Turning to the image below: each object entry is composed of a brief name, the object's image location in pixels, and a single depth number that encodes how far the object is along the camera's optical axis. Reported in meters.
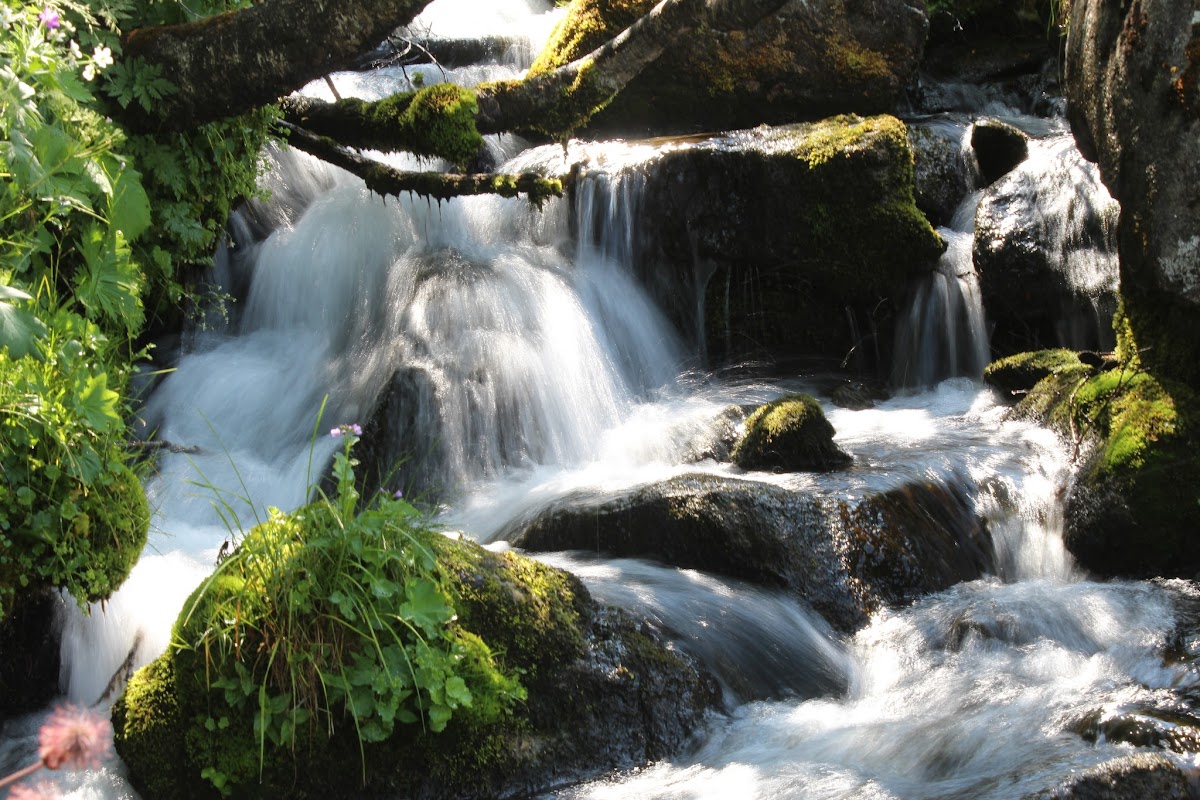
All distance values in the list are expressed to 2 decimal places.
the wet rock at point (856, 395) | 8.01
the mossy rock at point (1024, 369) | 7.45
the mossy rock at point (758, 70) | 10.76
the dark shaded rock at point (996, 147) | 9.68
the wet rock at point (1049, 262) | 8.25
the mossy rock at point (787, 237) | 8.73
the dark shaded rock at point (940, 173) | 9.60
